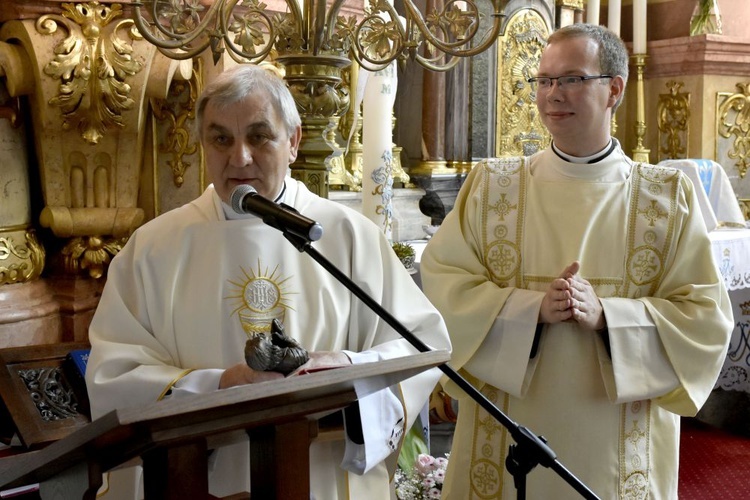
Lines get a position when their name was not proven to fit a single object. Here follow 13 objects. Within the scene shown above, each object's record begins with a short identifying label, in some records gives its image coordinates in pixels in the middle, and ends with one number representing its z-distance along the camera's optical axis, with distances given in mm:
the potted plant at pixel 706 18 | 7121
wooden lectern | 1376
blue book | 3000
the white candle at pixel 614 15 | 6023
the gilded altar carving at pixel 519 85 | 6043
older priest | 2145
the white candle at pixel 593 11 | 5707
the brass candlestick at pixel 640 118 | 7137
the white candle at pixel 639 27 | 6472
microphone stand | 1663
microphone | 1623
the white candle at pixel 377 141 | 3217
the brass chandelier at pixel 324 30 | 2453
